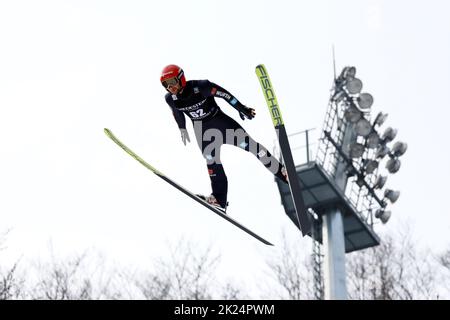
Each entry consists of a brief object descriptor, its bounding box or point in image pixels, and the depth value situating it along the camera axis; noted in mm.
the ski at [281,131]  17625
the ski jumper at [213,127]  16844
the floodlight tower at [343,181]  48187
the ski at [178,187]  18078
